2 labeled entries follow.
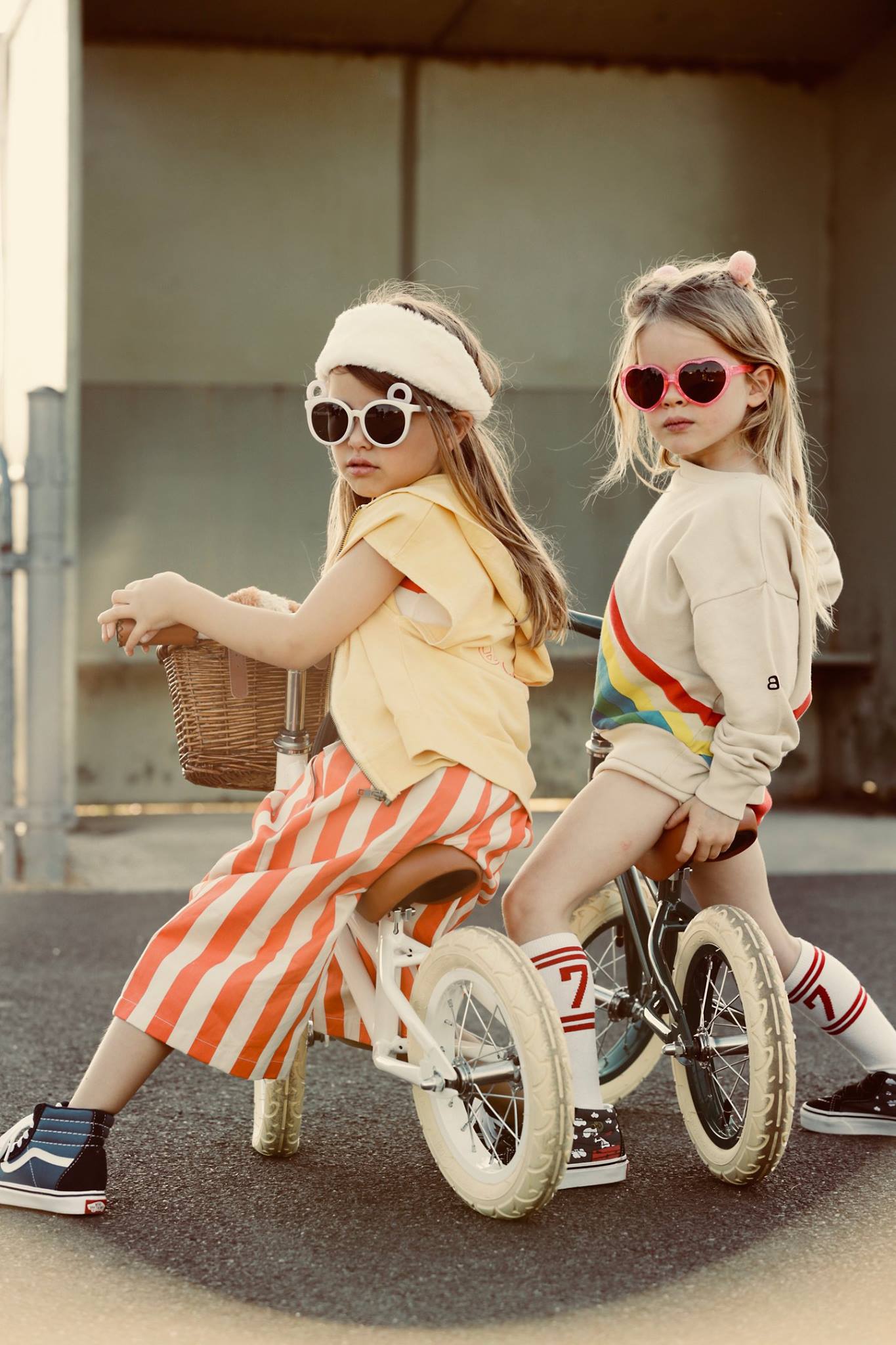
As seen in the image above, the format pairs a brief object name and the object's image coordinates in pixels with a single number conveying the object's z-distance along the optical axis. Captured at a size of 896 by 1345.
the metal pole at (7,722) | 5.88
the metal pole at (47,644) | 5.81
